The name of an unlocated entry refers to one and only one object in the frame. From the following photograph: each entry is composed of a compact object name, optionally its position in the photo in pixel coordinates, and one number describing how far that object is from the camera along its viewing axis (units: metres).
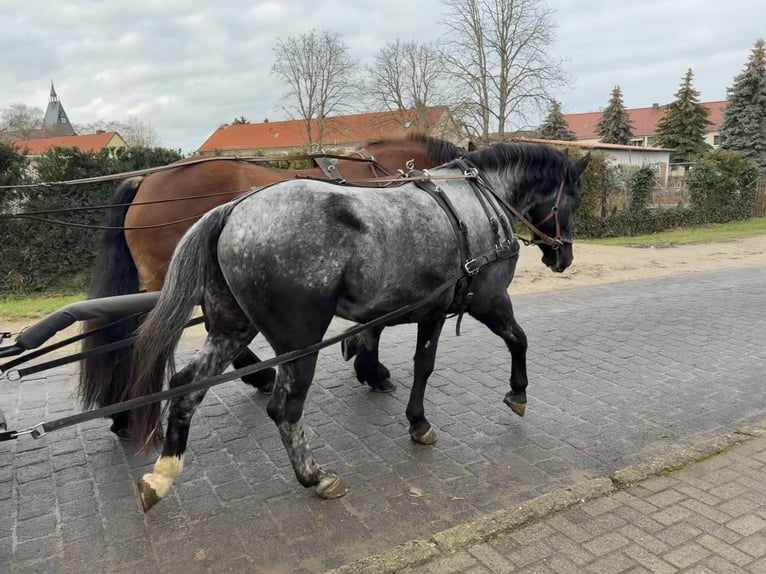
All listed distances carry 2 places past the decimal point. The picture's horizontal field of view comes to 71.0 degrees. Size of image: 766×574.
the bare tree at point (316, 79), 36.81
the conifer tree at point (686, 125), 37.03
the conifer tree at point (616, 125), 44.41
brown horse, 3.48
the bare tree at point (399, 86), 30.59
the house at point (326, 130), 28.97
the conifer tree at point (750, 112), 32.06
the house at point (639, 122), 65.38
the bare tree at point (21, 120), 50.06
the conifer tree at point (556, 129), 44.62
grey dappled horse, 2.66
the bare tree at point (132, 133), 47.68
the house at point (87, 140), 51.16
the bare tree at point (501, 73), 24.48
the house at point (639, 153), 36.95
